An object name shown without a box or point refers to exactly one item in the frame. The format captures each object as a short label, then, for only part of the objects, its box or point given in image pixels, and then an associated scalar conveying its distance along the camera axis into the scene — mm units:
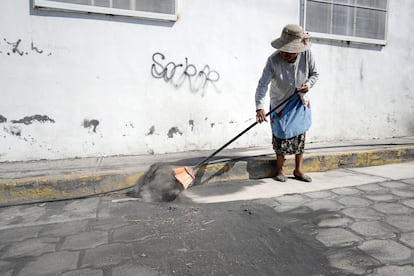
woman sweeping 3389
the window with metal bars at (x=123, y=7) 3970
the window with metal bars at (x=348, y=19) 5320
